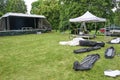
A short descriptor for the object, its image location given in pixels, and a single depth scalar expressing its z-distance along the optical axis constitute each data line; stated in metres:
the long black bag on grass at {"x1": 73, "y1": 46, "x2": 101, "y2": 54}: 4.19
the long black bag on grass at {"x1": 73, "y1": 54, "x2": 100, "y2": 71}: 2.83
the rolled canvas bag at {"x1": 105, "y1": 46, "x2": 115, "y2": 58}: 3.71
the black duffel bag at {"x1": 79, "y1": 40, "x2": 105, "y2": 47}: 5.04
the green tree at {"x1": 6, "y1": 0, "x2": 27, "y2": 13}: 19.43
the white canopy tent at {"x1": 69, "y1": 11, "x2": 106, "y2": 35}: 7.09
